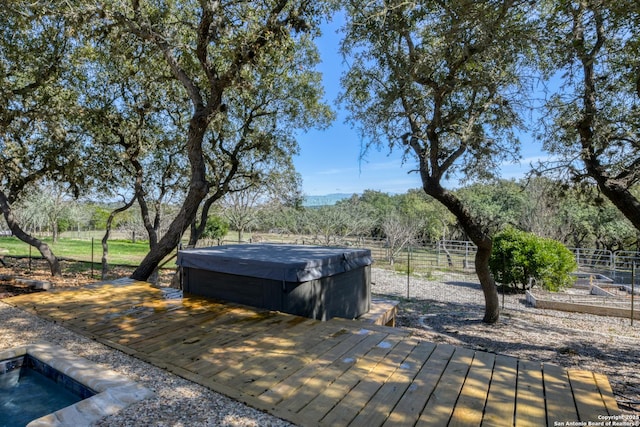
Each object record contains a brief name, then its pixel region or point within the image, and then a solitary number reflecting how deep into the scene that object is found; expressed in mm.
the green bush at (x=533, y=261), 9805
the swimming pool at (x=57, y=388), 2188
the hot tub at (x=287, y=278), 4152
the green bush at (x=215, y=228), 22656
